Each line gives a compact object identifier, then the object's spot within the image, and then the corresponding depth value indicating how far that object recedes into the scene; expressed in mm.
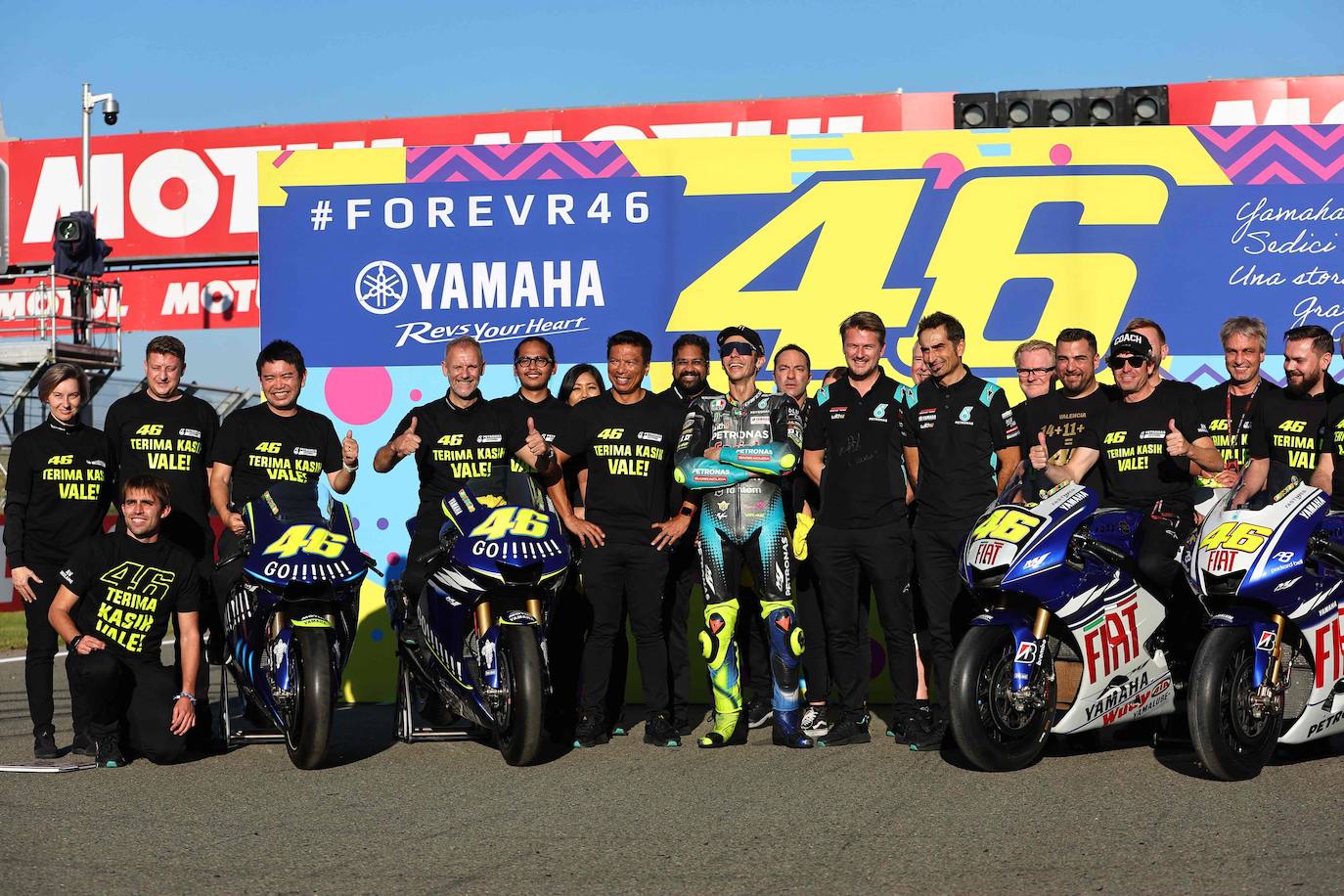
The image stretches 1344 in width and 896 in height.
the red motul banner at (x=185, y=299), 28359
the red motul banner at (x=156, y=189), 27562
